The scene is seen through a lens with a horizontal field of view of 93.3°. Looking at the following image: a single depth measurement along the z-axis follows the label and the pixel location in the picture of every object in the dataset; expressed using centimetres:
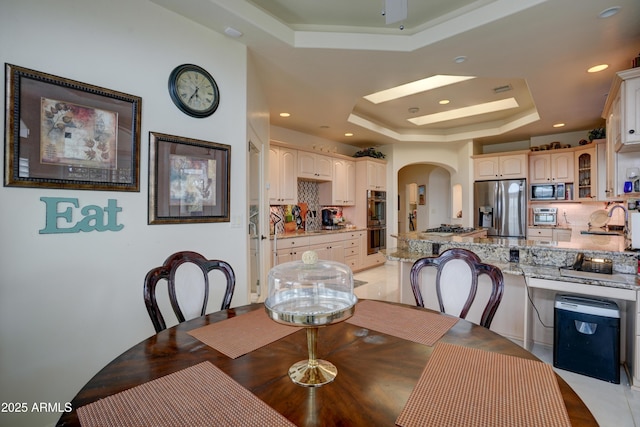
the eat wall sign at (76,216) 173
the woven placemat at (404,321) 124
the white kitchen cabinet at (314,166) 520
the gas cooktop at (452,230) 469
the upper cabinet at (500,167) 569
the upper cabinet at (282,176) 479
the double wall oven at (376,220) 614
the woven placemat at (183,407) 74
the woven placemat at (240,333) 114
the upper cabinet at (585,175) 504
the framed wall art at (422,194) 898
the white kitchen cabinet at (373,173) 611
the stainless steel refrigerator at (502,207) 563
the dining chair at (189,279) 157
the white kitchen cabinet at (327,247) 454
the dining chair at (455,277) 164
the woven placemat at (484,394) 74
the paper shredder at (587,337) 218
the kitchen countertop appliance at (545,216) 561
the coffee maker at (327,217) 590
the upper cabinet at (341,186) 583
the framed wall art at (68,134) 162
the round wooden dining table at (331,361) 78
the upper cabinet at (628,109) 248
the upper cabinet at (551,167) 537
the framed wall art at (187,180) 216
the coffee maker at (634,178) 284
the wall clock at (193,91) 225
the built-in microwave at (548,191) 547
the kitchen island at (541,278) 215
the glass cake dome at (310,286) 112
